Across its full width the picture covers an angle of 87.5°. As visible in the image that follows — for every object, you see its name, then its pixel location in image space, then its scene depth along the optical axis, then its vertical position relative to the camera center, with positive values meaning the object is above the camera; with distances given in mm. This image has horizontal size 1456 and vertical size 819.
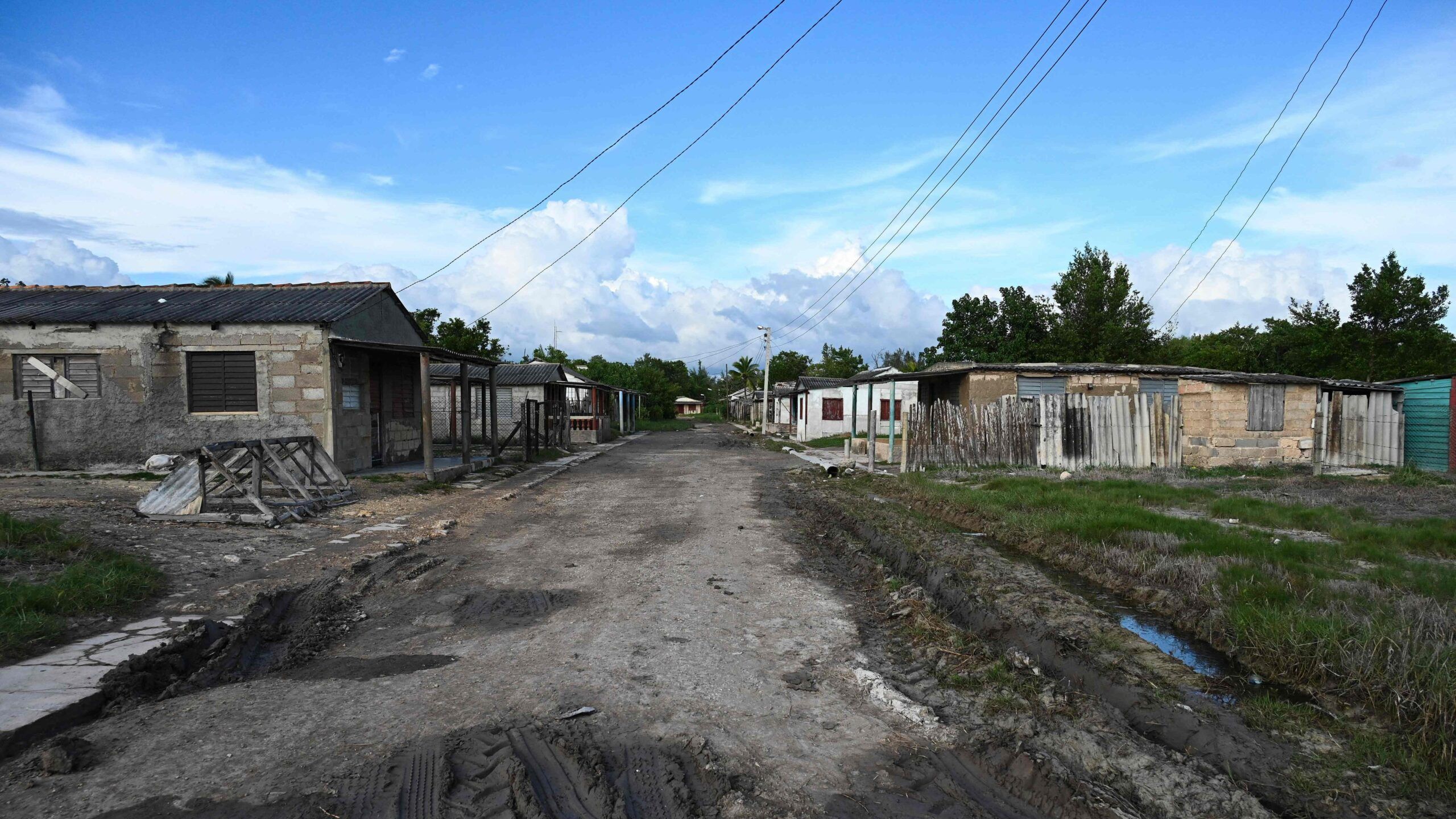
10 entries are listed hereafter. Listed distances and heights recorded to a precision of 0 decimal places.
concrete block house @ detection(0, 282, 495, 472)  14562 +365
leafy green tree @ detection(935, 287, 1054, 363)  44844 +3572
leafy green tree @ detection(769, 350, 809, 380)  75062 +2395
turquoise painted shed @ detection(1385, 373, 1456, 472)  17516 -967
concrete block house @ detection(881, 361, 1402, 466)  17297 -701
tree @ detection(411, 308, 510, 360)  35500 +2827
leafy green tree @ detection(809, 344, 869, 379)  68875 +2289
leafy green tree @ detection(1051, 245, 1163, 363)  39750 +3776
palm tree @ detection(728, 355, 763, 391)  76938 +1961
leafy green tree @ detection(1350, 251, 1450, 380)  31828 +2675
